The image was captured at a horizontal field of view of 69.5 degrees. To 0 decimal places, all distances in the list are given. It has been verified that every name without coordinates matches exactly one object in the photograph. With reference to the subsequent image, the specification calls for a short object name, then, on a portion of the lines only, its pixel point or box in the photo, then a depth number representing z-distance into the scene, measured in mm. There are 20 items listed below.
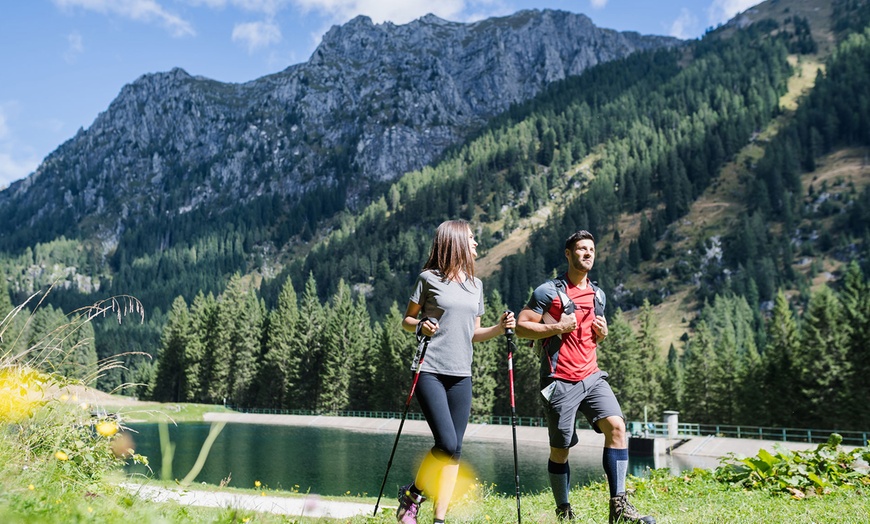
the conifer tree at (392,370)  65062
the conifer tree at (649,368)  58812
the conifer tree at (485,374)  59031
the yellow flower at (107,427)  3603
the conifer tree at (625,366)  57125
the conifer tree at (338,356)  70938
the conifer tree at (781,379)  44531
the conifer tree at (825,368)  41659
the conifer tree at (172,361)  84375
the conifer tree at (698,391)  54531
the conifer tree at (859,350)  40156
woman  5273
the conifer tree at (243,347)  80250
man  5922
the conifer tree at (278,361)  76062
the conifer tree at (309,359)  74875
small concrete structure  39541
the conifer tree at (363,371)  70938
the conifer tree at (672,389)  57188
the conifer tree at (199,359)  80562
